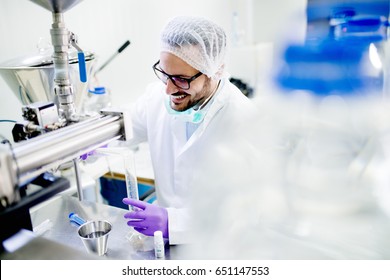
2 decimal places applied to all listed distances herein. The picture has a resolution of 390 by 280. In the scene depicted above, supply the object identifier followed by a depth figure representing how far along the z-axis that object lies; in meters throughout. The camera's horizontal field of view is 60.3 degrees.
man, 1.20
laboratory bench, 0.93
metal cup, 0.89
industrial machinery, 0.52
